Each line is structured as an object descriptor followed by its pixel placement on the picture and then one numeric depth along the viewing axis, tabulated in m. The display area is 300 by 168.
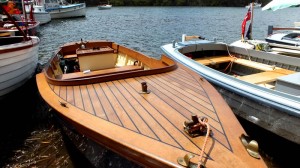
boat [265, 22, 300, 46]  9.68
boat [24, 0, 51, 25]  29.73
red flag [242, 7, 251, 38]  9.39
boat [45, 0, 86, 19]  37.94
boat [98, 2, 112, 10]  64.56
